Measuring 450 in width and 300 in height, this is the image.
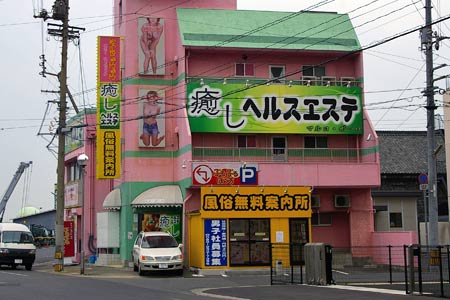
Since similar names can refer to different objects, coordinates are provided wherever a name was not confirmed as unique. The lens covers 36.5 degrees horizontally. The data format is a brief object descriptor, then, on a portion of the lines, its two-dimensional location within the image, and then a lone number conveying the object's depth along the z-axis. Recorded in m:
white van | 35.62
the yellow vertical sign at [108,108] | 35.12
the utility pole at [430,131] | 29.69
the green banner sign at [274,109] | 34.81
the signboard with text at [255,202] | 31.38
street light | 31.11
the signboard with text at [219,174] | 32.69
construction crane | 65.12
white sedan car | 29.22
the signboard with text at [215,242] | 31.00
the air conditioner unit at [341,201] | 36.09
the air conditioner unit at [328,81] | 37.14
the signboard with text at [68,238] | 38.84
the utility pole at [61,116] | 33.84
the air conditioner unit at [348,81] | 37.28
